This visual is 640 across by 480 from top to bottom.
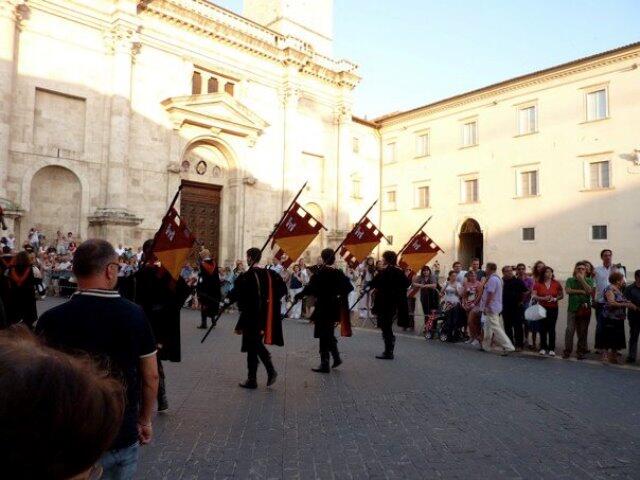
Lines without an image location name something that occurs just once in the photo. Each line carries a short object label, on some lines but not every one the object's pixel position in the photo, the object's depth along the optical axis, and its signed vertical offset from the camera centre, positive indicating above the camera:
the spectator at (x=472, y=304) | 11.88 -0.81
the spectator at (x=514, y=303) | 11.79 -0.77
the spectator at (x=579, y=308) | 10.58 -0.77
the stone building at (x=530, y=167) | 26.17 +5.96
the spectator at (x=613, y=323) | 9.92 -1.00
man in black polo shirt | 2.84 -0.37
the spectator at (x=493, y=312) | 11.07 -0.92
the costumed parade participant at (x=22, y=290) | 8.33 -0.44
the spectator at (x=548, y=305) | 10.98 -0.74
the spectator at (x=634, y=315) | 10.03 -0.85
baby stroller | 12.73 -1.40
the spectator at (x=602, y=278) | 10.53 -0.16
